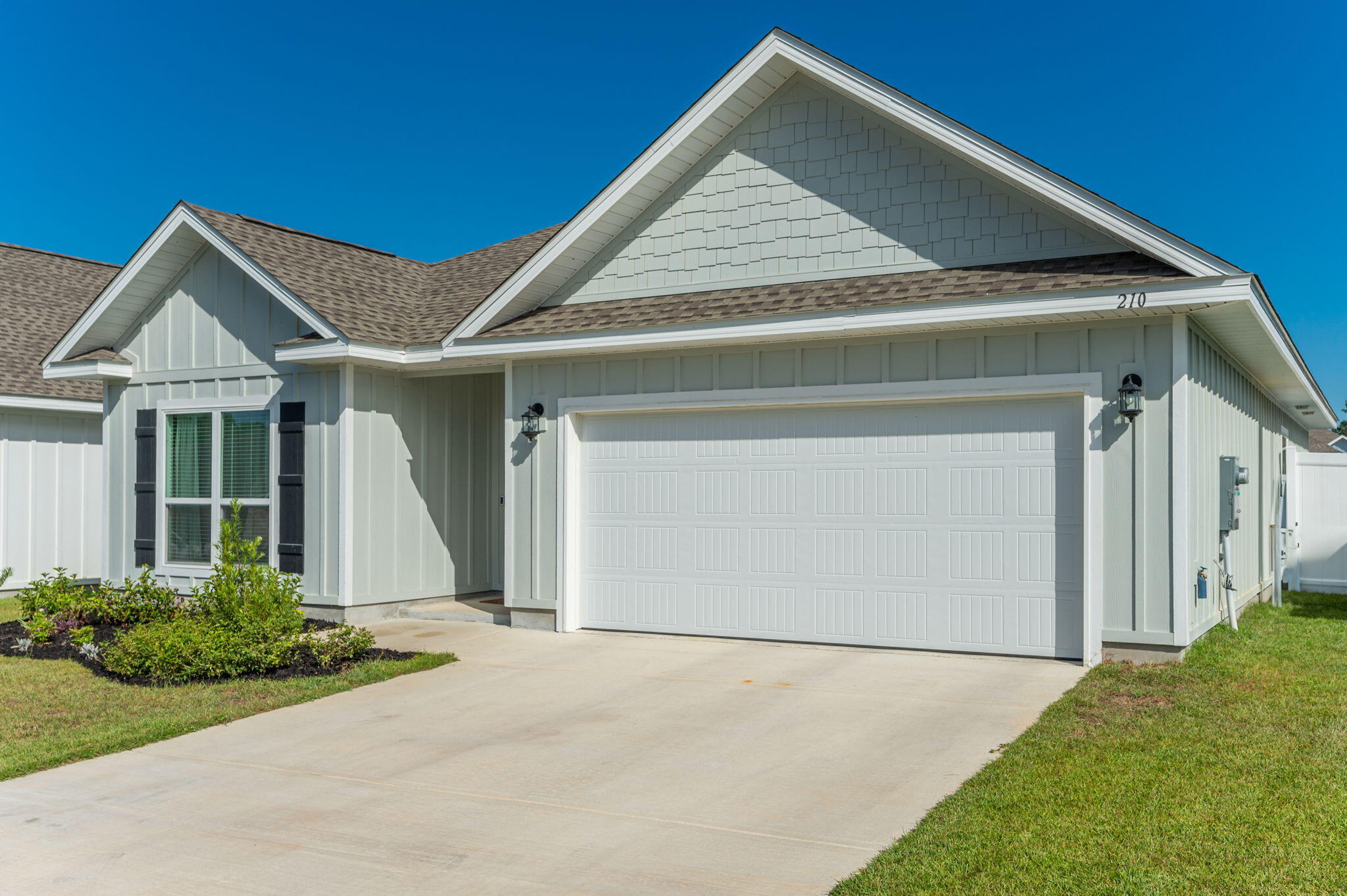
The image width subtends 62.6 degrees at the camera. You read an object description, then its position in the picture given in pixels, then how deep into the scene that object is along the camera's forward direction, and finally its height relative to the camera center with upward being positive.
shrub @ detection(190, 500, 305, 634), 10.01 -1.32
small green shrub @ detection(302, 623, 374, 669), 9.87 -1.74
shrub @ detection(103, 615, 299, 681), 9.34 -1.70
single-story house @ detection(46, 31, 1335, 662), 9.38 +0.57
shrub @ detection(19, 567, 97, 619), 11.70 -1.58
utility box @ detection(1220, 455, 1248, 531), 11.12 -0.41
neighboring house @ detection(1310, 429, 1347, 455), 40.69 +0.42
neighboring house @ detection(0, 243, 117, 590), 16.17 -0.17
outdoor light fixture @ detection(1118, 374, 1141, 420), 9.10 +0.47
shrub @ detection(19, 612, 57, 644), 11.01 -1.77
